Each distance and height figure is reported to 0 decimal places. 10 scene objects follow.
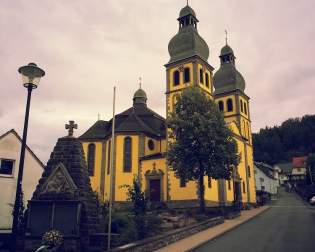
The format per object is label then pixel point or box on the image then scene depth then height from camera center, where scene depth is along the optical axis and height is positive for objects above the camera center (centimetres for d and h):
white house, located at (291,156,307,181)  11589 +1124
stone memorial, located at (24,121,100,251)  1505 -17
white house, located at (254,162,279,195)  8655 +538
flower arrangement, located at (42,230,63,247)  1355 -153
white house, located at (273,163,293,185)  12220 +1076
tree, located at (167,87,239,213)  2905 +491
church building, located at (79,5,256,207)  3880 +693
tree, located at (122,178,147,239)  1730 -57
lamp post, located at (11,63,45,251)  1003 +365
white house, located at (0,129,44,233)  2370 +201
